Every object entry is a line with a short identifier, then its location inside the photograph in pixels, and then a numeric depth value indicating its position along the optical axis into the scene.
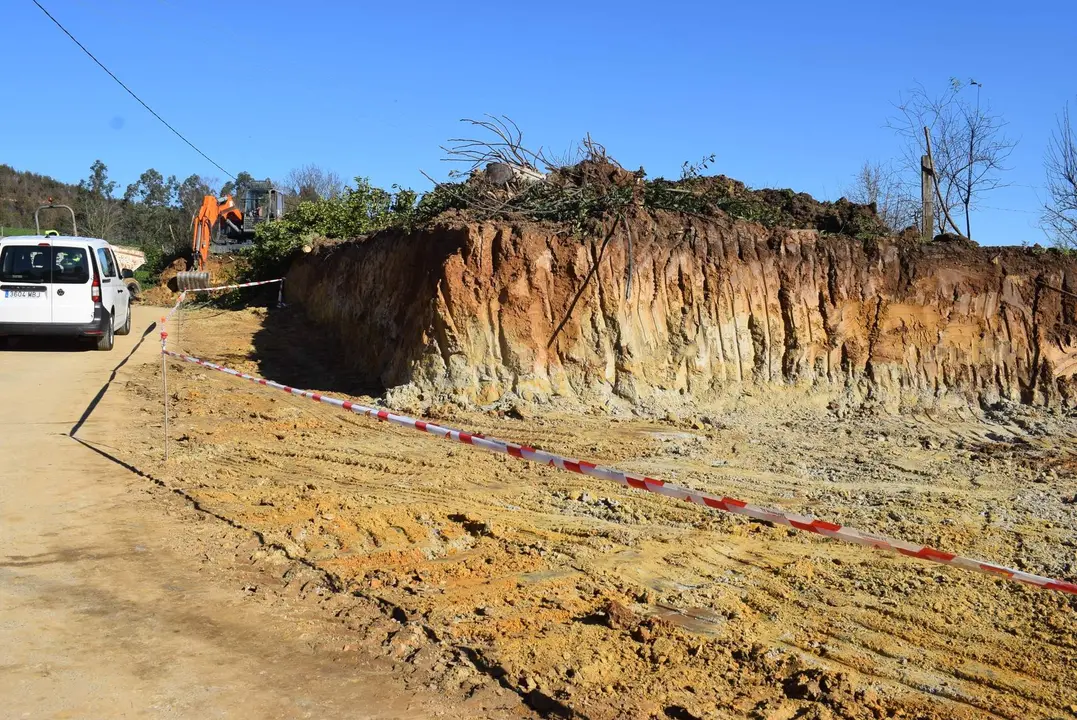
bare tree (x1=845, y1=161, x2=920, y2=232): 24.38
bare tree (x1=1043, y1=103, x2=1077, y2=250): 21.31
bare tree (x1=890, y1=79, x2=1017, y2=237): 21.98
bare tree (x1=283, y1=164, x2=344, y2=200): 46.28
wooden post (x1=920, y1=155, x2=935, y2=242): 15.48
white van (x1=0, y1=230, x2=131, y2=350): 14.55
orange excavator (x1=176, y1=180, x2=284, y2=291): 28.18
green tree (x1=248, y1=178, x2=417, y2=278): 22.83
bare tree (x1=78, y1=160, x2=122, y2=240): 51.25
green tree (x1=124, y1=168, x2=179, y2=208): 70.12
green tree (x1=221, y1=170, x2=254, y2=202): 59.26
